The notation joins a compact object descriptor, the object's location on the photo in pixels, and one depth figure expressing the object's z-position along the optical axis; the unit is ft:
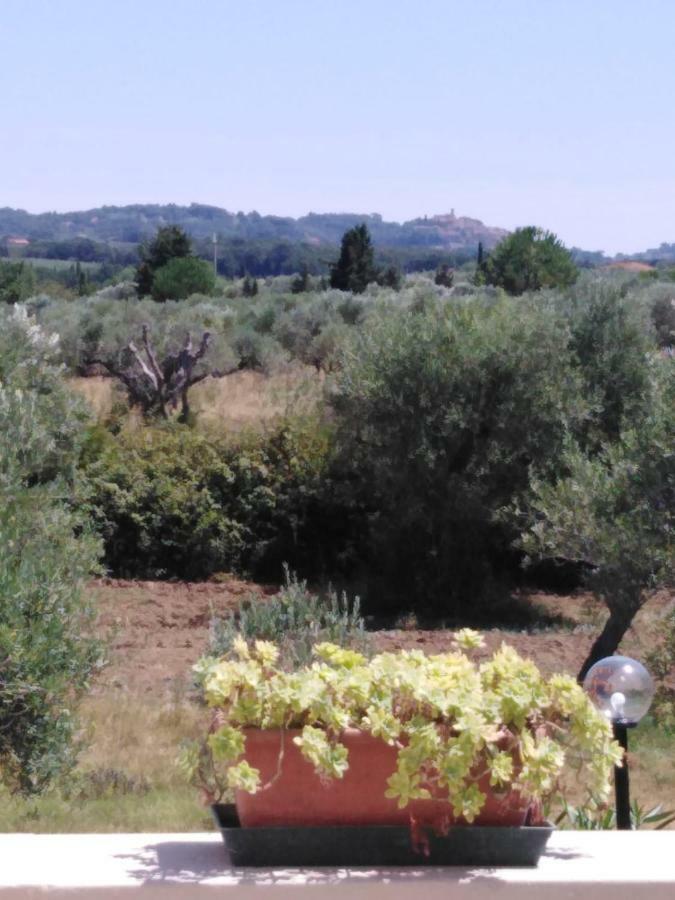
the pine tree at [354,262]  168.66
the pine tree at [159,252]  157.58
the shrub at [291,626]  32.30
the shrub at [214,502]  51.57
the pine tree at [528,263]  143.64
